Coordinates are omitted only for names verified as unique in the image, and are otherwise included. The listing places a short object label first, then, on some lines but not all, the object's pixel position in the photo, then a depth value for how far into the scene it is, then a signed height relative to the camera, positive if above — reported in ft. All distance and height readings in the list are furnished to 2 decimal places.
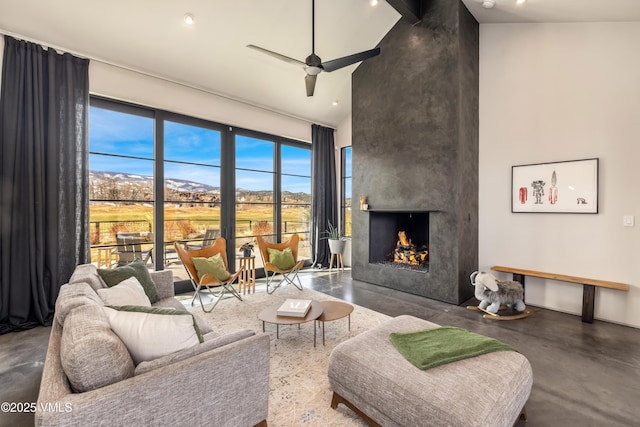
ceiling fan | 9.96 +5.39
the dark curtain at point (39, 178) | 10.16 +1.22
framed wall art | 10.98 +1.04
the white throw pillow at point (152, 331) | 4.59 -2.03
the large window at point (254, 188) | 17.15 +1.43
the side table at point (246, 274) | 14.73 -3.35
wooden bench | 10.18 -2.67
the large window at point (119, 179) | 12.61 +1.47
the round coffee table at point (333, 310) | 8.66 -3.23
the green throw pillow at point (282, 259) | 14.97 -2.56
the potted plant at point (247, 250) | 15.06 -2.10
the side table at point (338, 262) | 19.51 -3.56
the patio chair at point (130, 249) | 13.25 -1.86
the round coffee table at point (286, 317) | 8.23 -3.19
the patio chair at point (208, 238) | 15.41 -1.54
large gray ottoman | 4.52 -3.10
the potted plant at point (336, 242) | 19.01 -2.08
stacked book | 8.54 -3.02
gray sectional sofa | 3.48 -2.33
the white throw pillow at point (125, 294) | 6.75 -2.10
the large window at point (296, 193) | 19.45 +1.24
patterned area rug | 6.08 -4.32
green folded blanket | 5.58 -2.88
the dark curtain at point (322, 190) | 20.31 +1.57
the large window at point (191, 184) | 14.55 +1.41
